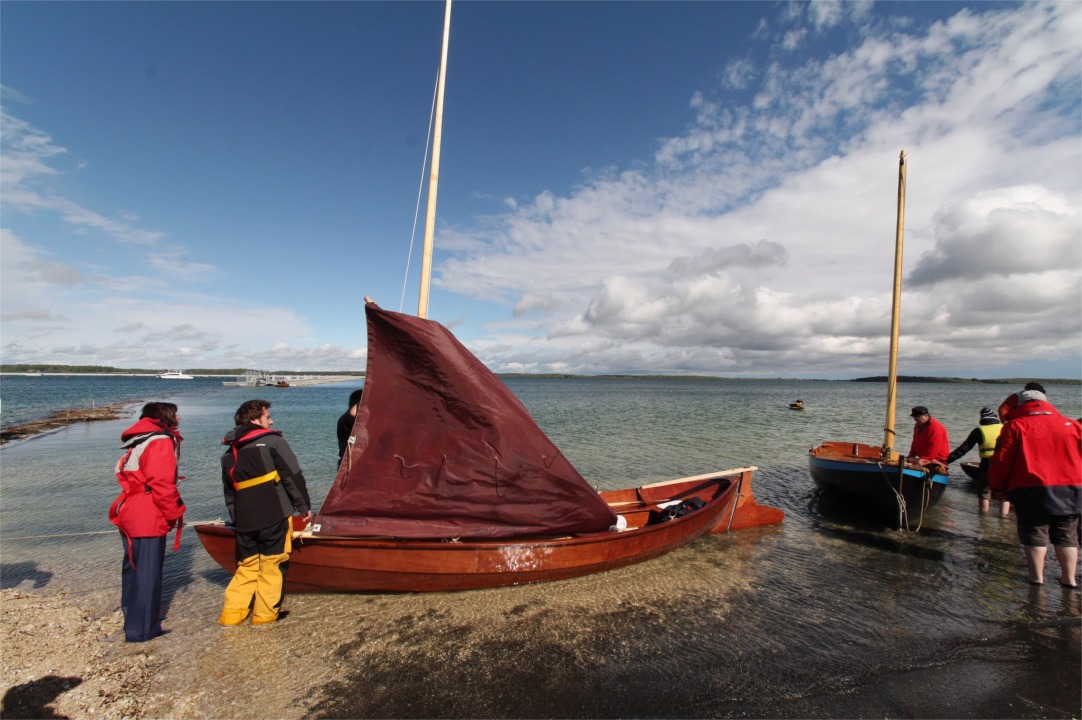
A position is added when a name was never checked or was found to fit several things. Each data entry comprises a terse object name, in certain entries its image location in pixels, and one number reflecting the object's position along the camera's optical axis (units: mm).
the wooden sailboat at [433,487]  5605
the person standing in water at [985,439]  10023
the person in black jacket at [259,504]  4848
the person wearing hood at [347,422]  7124
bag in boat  8273
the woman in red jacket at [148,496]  4516
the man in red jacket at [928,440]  9859
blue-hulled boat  8992
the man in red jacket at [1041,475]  5512
